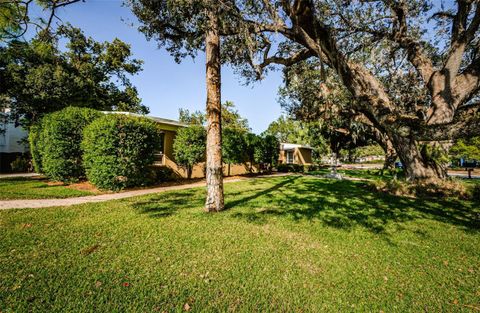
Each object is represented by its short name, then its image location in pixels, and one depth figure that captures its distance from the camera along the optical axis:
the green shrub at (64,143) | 9.43
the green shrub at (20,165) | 16.72
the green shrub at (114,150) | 8.56
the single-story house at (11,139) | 21.28
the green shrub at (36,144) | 11.48
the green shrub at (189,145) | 12.64
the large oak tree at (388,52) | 6.57
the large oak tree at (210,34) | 5.32
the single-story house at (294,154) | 30.48
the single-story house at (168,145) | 13.05
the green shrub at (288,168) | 23.26
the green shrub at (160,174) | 11.57
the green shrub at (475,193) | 9.36
